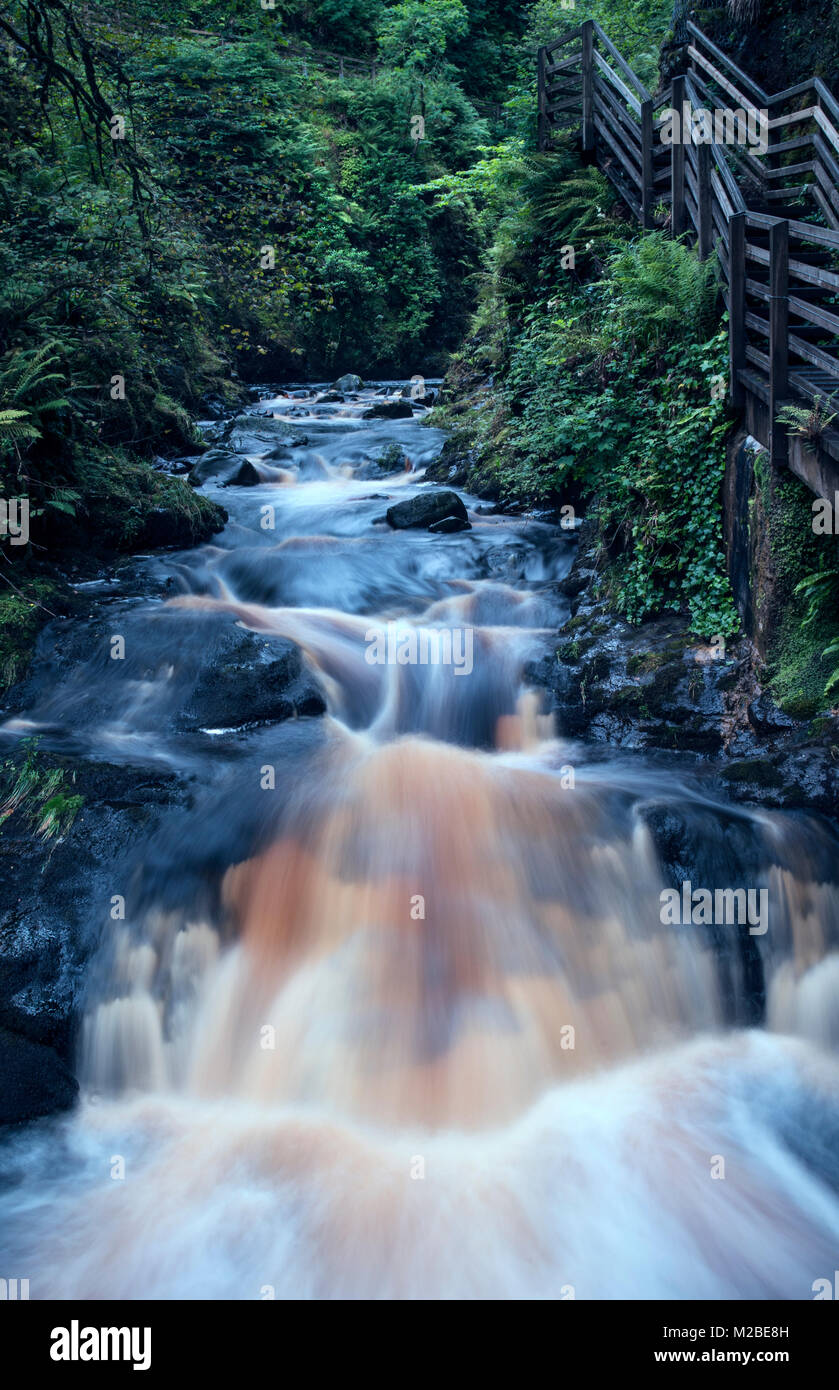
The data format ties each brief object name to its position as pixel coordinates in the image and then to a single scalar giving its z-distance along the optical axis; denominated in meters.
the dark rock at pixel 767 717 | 6.46
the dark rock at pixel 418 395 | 19.64
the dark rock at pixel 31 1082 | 4.79
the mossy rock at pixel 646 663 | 7.34
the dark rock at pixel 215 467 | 13.33
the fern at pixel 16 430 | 7.86
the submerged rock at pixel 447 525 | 11.16
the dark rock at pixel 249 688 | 7.47
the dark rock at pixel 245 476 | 13.45
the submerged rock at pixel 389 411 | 17.78
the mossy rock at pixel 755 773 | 6.22
